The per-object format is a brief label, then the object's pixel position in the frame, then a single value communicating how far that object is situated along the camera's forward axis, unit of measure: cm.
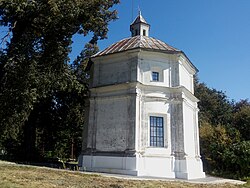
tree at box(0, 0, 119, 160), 1827
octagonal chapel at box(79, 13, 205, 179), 1931
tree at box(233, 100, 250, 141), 3689
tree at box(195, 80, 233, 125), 4647
